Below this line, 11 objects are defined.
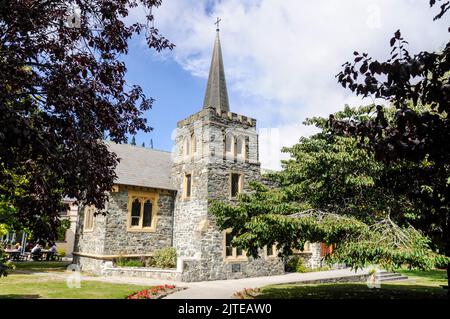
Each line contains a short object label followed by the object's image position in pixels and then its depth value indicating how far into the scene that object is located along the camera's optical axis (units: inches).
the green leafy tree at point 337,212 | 353.3
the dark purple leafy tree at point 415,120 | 154.5
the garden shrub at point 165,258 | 840.3
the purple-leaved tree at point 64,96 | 246.7
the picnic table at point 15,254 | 1004.1
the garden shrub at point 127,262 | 808.9
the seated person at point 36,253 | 1096.1
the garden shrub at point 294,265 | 960.3
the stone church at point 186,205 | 808.9
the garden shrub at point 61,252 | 1252.7
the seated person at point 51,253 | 1147.9
